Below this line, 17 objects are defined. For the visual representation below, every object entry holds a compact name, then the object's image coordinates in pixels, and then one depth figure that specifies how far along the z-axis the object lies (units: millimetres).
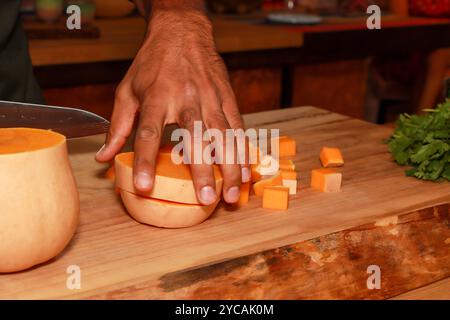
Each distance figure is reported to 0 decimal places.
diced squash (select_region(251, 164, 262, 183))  1291
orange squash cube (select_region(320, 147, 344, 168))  1425
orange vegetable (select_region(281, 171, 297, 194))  1285
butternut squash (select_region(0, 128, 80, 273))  921
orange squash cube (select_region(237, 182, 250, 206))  1235
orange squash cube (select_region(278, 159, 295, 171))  1350
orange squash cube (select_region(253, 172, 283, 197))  1277
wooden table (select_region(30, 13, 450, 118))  2488
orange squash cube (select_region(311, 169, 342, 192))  1295
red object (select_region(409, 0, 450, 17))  3760
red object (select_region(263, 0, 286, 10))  4339
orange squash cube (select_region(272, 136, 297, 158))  1501
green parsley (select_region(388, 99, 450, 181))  1372
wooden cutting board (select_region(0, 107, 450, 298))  956
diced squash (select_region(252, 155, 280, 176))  1311
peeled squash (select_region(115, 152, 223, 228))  1108
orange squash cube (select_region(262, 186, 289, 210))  1209
